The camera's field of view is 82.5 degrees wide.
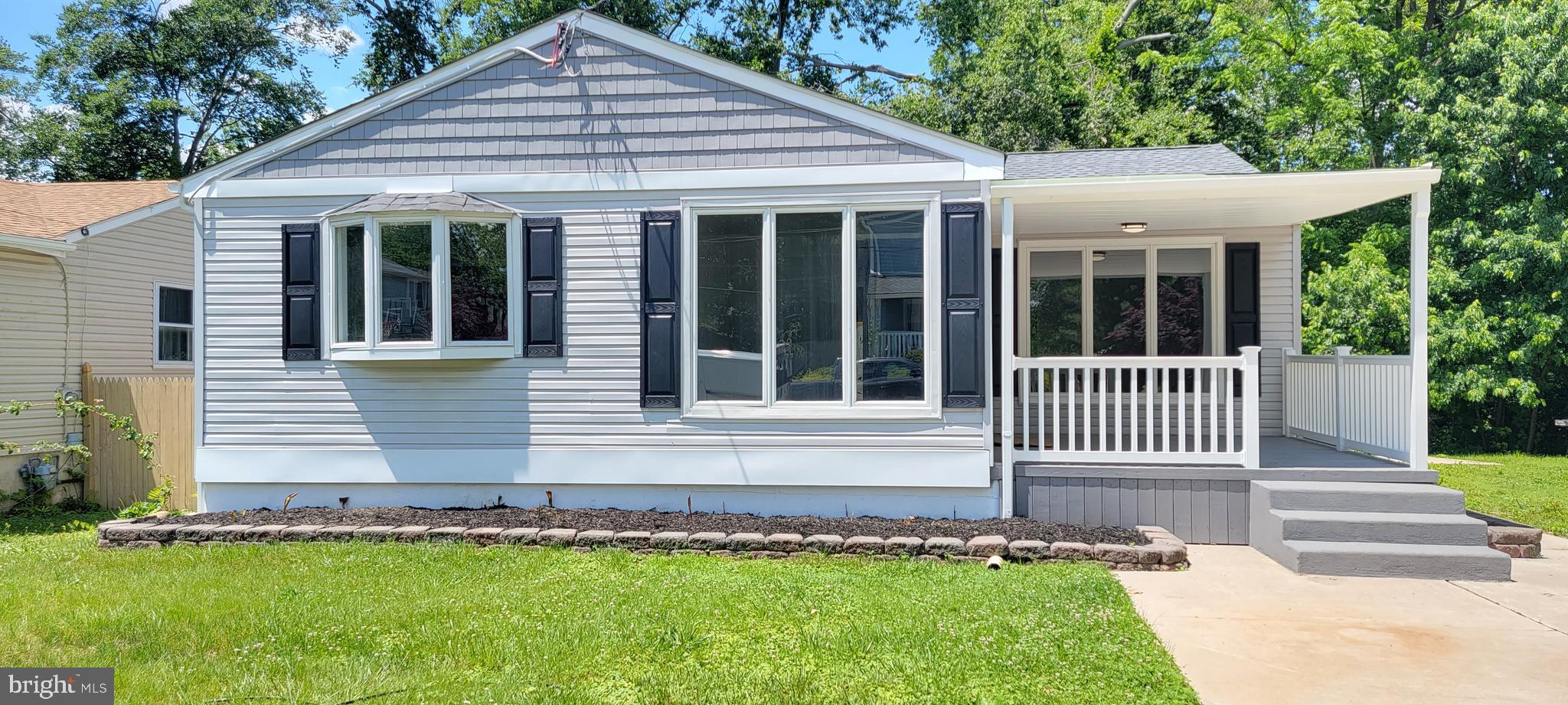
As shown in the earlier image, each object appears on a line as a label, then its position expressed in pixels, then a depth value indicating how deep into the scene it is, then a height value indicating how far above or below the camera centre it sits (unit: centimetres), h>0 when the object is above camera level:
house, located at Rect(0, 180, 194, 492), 845 +69
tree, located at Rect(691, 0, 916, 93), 1662 +632
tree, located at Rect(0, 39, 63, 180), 1788 +460
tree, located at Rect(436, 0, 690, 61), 1555 +615
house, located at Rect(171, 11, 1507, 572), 627 +31
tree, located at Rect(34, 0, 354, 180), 1811 +586
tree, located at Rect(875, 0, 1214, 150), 1457 +482
